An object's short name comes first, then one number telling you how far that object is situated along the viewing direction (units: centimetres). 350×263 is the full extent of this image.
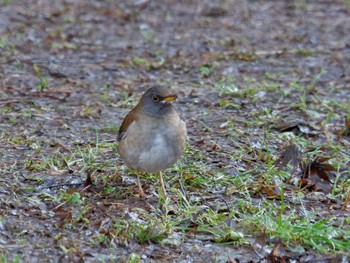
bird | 1190
